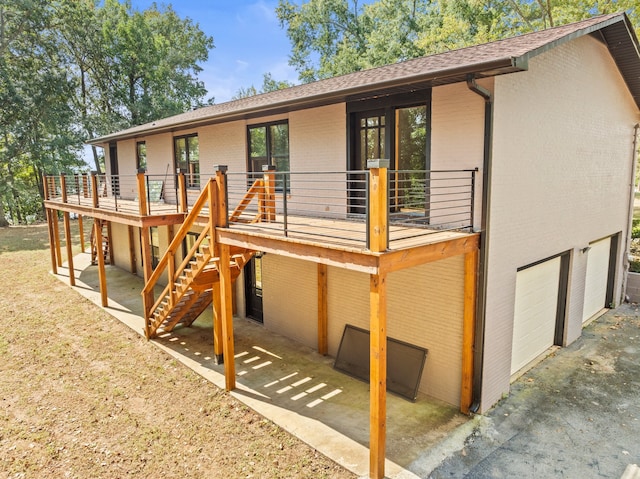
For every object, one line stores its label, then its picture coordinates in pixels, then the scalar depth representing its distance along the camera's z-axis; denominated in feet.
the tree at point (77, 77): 88.48
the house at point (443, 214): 20.98
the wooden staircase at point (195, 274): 25.58
